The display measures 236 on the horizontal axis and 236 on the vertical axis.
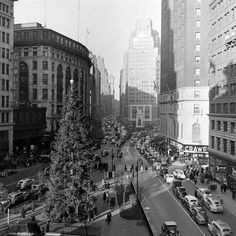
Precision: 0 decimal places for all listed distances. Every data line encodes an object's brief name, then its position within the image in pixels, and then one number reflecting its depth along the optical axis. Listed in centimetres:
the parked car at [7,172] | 5254
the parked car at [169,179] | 5004
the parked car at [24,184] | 4269
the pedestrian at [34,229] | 2259
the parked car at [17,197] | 3626
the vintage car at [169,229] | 2663
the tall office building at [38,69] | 9256
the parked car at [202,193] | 3844
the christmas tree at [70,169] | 3006
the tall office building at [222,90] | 4734
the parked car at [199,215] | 3144
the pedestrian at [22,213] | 3161
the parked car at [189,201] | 3512
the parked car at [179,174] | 5366
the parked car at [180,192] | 3988
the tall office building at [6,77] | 6556
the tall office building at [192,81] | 8281
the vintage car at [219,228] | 2689
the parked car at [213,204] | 3515
